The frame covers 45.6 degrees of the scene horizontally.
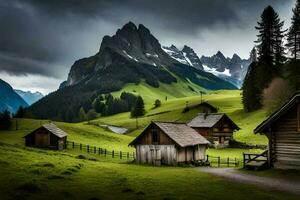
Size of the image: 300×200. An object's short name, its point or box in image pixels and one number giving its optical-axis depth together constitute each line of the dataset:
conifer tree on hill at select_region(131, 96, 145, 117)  164.38
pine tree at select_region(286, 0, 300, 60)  82.31
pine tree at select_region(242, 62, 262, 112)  101.12
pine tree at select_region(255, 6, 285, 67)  94.94
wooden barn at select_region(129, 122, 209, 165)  48.91
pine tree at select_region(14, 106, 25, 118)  155.00
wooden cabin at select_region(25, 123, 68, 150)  70.31
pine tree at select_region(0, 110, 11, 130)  95.62
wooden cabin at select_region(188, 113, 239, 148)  81.56
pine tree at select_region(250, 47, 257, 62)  107.38
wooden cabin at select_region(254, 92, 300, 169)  32.53
